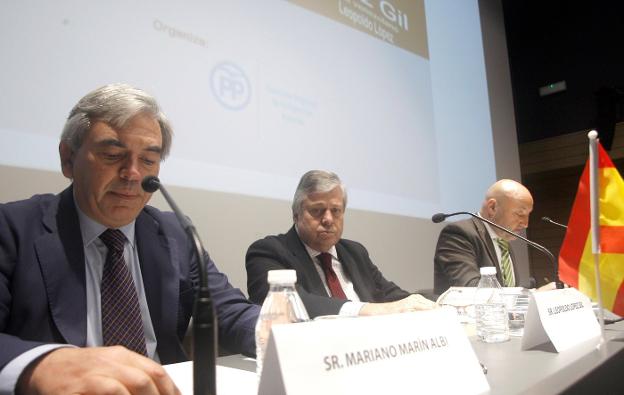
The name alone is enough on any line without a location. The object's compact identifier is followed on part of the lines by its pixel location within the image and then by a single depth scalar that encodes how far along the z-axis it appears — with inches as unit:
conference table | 32.2
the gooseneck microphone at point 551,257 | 63.4
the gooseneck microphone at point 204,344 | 22.6
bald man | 103.3
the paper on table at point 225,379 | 30.7
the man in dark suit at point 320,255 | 77.3
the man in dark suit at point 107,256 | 42.7
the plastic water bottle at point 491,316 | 52.5
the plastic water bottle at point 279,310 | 38.5
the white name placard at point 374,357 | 24.6
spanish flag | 51.4
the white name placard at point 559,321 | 46.3
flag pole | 50.8
